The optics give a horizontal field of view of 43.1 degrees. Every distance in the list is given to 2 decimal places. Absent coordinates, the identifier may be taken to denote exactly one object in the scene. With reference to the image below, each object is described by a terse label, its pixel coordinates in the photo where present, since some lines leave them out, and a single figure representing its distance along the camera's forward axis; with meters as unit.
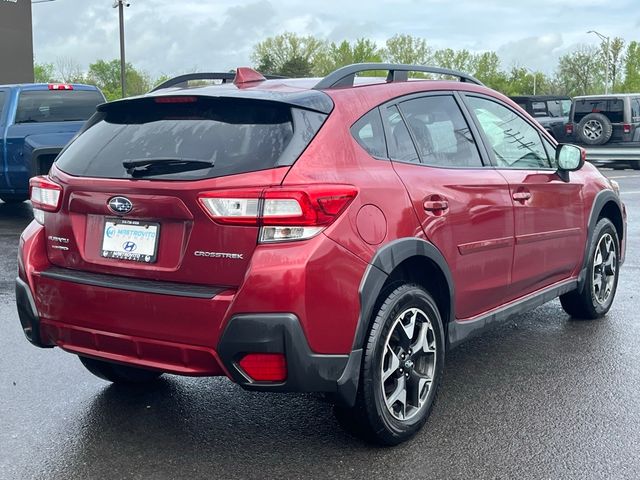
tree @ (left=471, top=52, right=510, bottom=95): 84.31
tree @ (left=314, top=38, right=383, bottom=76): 78.38
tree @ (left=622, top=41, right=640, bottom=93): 70.31
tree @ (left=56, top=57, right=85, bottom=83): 66.06
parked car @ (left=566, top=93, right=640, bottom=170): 20.19
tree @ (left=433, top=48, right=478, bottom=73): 85.31
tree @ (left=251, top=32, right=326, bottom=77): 73.50
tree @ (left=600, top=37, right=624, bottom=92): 74.50
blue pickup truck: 10.88
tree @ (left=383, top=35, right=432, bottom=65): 82.44
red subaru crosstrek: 3.15
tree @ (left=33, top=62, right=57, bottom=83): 81.50
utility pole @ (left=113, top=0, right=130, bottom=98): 35.22
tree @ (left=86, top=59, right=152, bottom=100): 69.56
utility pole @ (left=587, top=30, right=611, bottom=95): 60.97
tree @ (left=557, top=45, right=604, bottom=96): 75.69
